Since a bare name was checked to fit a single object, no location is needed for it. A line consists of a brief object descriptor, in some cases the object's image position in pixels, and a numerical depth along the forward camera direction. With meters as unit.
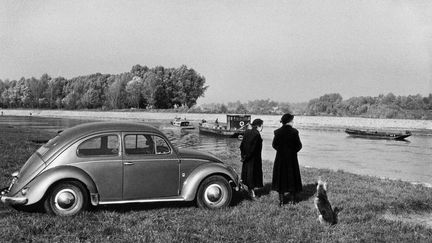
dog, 7.07
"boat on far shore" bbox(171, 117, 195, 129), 65.14
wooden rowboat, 46.00
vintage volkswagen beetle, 7.05
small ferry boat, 46.81
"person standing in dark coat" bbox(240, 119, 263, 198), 9.29
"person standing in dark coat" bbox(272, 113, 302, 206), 8.55
